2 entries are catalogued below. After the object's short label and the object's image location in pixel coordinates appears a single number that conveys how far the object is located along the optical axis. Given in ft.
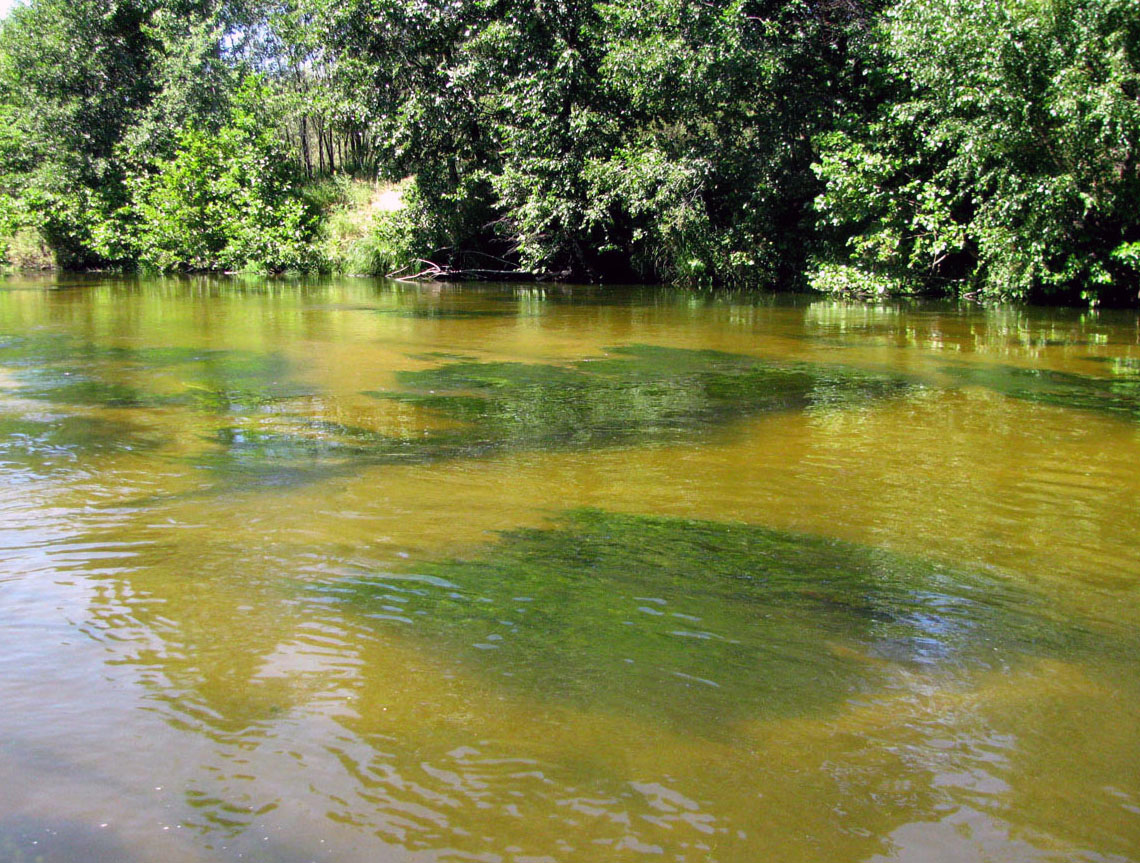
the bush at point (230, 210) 87.10
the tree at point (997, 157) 45.62
